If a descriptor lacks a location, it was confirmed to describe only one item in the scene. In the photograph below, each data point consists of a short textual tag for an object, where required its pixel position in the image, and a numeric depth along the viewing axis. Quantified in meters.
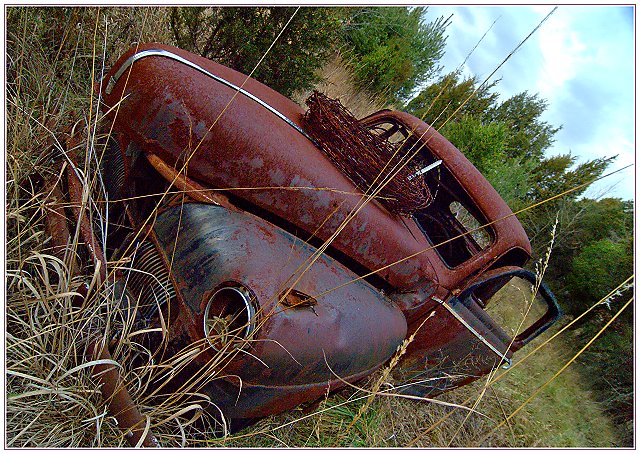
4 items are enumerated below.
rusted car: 1.72
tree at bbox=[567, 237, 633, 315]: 10.03
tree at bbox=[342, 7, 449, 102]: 9.49
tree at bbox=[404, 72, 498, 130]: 12.09
